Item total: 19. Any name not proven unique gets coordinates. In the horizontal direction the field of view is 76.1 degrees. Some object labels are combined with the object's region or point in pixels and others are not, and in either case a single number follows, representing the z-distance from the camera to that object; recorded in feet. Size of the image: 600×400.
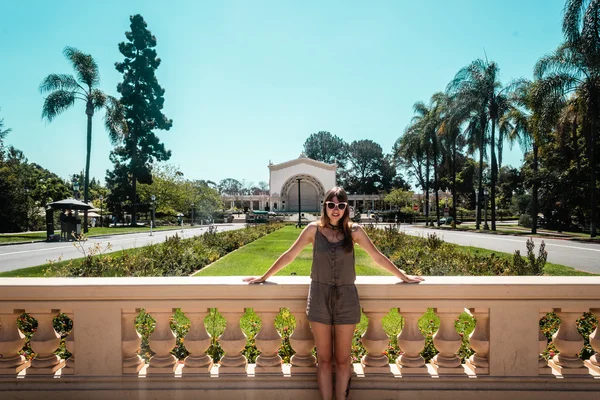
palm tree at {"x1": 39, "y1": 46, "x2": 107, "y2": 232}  92.02
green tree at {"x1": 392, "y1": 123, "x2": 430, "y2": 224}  136.64
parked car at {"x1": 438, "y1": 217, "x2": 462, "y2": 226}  161.33
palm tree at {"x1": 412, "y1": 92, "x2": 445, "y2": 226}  128.77
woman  8.18
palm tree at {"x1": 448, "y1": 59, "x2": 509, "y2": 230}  101.76
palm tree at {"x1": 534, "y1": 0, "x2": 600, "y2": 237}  59.36
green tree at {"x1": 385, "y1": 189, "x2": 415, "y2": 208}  201.05
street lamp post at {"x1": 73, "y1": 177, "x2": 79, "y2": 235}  81.02
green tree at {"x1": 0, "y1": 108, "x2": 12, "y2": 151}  93.66
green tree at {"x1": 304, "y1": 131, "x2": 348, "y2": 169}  342.85
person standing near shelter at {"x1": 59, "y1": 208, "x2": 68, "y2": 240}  73.20
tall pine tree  142.00
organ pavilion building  286.46
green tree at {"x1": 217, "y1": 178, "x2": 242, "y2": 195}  409.49
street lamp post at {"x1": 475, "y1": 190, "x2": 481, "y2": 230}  111.79
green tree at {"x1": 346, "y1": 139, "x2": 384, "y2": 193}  317.01
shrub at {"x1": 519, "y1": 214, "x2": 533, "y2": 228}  118.11
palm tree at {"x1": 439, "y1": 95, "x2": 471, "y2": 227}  102.89
